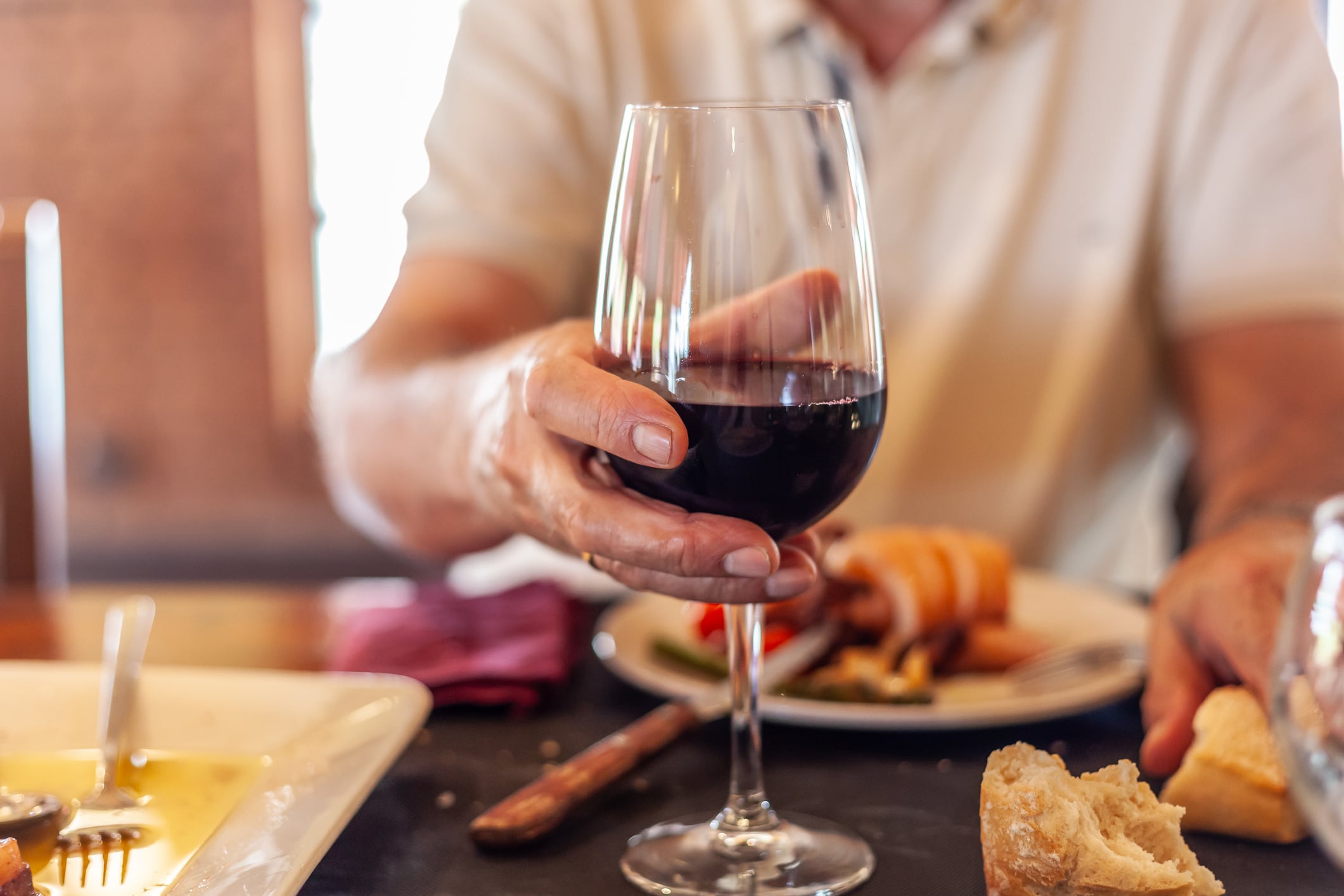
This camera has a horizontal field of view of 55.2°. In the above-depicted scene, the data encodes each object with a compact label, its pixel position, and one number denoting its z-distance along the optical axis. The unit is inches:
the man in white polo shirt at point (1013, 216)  60.1
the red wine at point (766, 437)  25.3
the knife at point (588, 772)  28.7
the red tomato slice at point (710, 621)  44.7
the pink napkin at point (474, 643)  39.5
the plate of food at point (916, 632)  38.9
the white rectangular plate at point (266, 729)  26.5
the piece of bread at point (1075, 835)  24.0
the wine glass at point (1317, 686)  18.5
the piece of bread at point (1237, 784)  27.9
